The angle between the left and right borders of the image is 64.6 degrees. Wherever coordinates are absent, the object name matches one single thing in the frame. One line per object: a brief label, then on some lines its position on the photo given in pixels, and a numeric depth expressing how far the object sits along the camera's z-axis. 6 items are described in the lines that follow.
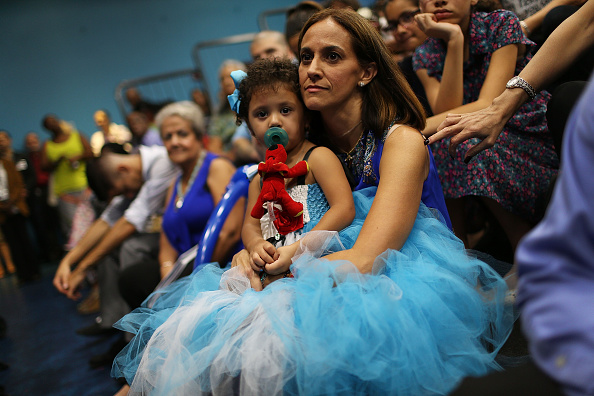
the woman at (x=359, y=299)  1.09
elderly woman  2.55
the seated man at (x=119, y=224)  2.92
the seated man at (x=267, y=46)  3.11
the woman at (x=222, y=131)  4.86
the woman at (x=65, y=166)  7.02
